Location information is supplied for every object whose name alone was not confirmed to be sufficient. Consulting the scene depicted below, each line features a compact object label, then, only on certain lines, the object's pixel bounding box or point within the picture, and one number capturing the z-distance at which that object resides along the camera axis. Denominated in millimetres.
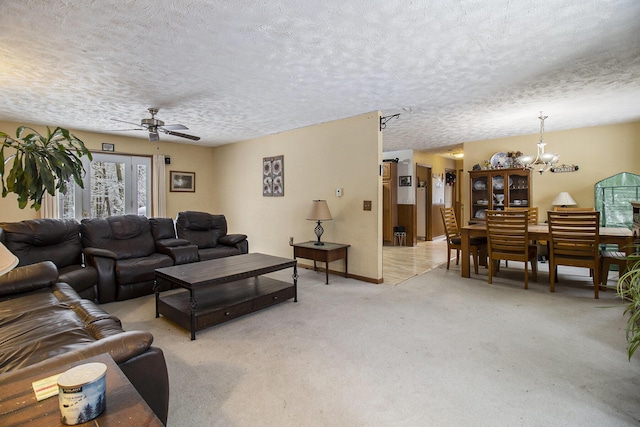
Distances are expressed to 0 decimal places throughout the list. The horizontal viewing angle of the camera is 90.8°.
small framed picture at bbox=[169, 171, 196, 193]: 6668
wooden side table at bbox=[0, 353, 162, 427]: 841
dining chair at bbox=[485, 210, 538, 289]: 3961
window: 5562
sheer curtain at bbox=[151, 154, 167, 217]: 6316
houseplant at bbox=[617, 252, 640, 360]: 1461
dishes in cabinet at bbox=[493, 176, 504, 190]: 6121
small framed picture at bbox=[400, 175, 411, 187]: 7590
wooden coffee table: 2748
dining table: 3627
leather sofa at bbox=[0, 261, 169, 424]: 1369
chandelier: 4422
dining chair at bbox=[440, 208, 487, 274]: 4719
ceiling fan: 3826
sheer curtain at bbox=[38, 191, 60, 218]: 5121
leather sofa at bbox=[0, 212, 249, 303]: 3438
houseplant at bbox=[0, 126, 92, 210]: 2217
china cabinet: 5992
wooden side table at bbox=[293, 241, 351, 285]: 4324
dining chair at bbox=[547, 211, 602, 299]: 3586
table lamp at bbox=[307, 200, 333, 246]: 4480
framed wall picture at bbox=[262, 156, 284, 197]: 5695
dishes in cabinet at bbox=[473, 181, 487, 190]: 6328
